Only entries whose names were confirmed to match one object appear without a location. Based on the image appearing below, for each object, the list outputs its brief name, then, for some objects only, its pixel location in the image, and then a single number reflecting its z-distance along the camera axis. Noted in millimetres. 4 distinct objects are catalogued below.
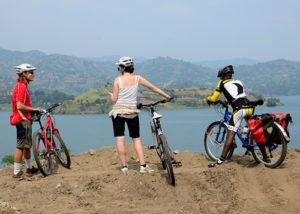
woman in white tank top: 7617
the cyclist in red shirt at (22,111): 7926
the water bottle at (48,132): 8406
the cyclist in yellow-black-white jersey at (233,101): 8297
